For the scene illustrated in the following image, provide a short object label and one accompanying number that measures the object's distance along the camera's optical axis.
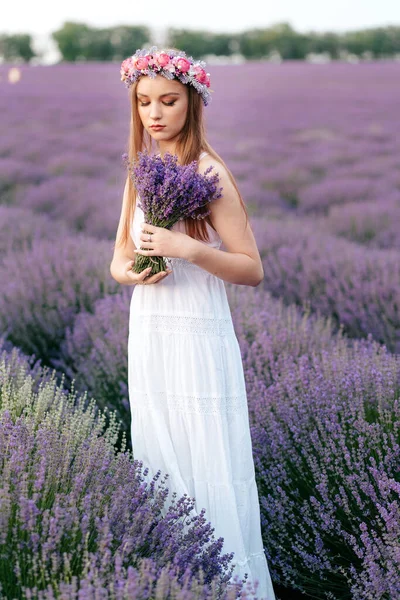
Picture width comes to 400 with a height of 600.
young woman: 3.18
